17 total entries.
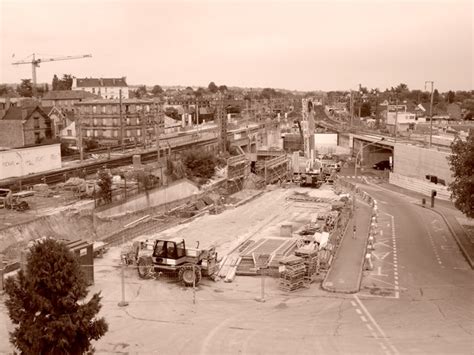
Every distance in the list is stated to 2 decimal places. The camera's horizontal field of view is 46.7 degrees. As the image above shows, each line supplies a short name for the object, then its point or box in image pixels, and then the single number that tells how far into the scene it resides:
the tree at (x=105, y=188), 35.00
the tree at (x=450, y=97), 174.50
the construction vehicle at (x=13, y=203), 32.49
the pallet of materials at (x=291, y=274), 20.54
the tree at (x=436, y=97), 172.60
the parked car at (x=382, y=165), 69.38
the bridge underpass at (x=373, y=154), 69.69
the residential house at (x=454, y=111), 132.38
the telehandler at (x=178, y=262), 20.86
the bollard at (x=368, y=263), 23.41
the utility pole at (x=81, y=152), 50.94
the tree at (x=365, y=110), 148.02
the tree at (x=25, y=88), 140.09
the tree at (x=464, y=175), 24.53
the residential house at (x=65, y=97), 98.25
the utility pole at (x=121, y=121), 69.19
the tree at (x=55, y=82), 151.25
